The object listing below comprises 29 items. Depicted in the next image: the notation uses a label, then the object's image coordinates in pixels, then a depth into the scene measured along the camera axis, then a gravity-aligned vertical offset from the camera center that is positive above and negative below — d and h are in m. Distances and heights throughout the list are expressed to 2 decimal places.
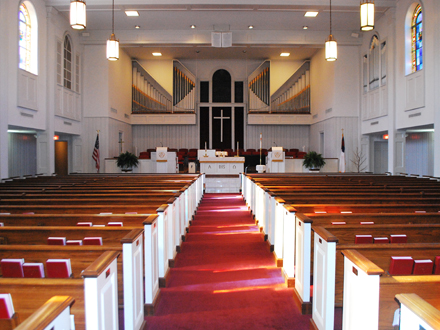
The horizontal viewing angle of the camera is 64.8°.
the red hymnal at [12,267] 2.11 -0.65
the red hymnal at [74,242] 2.64 -0.62
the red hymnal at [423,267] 2.14 -0.65
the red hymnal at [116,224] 3.11 -0.57
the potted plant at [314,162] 12.80 -0.02
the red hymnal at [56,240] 2.63 -0.60
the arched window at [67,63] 11.95 +3.45
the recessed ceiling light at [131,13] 11.46 +4.97
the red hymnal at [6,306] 1.50 -0.64
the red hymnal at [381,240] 2.71 -0.62
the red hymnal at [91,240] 2.60 -0.60
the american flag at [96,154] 12.57 +0.26
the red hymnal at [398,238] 2.67 -0.60
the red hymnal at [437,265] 2.17 -0.65
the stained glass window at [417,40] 9.37 +3.36
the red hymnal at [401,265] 2.14 -0.64
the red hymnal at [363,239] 2.73 -0.61
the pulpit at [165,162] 12.66 -0.03
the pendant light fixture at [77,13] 6.09 +2.62
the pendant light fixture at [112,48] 8.10 +2.65
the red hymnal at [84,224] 3.13 -0.57
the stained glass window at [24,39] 9.37 +3.39
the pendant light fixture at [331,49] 8.03 +2.62
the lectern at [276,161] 12.51 +0.02
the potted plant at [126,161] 12.84 +0.01
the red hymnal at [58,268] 2.10 -0.66
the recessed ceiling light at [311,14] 11.52 +4.96
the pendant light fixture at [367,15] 6.31 +2.68
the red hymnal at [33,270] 2.09 -0.66
